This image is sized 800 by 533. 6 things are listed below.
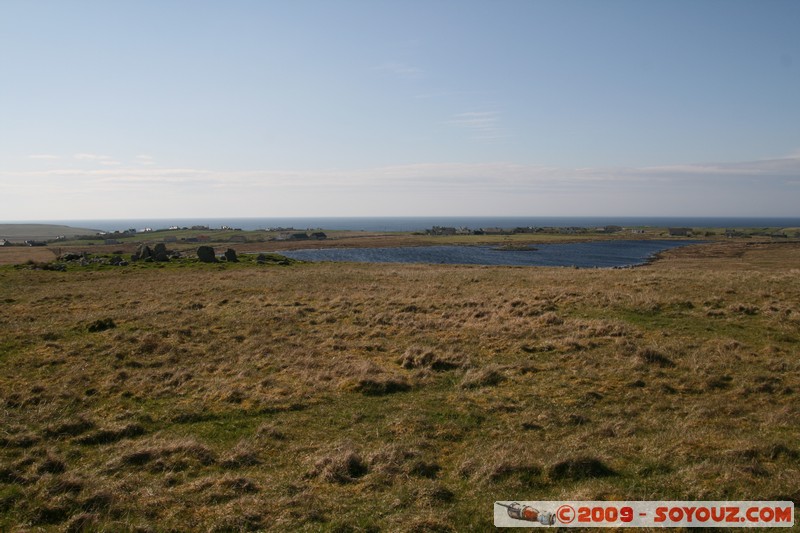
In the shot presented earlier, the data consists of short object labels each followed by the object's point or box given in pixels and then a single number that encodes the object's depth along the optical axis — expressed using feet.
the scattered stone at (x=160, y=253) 204.23
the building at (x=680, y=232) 570.05
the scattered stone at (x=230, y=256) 214.90
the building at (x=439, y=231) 626.44
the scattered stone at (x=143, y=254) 204.64
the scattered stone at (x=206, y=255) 206.69
